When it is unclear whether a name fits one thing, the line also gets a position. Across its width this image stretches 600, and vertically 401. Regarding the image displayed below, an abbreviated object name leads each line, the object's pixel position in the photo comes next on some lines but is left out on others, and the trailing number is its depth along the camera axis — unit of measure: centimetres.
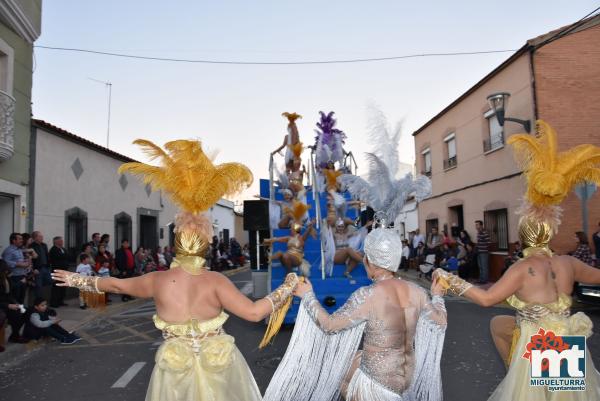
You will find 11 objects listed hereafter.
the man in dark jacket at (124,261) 1285
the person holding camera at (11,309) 706
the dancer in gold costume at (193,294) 281
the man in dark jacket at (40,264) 959
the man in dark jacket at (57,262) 1055
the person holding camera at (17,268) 845
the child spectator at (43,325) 730
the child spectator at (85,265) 888
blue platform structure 709
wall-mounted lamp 1063
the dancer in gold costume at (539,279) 324
